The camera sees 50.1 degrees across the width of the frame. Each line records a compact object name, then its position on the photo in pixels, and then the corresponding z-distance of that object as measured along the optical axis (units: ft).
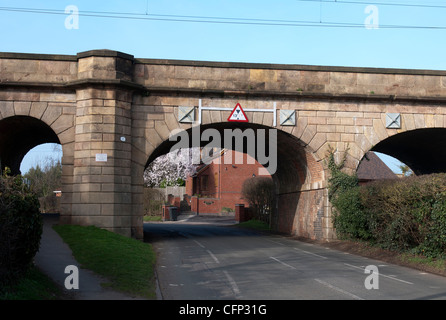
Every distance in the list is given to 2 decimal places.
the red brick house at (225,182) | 177.68
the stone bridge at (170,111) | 58.49
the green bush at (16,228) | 23.13
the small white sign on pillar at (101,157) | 57.98
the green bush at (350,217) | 56.59
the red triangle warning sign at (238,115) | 63.36
